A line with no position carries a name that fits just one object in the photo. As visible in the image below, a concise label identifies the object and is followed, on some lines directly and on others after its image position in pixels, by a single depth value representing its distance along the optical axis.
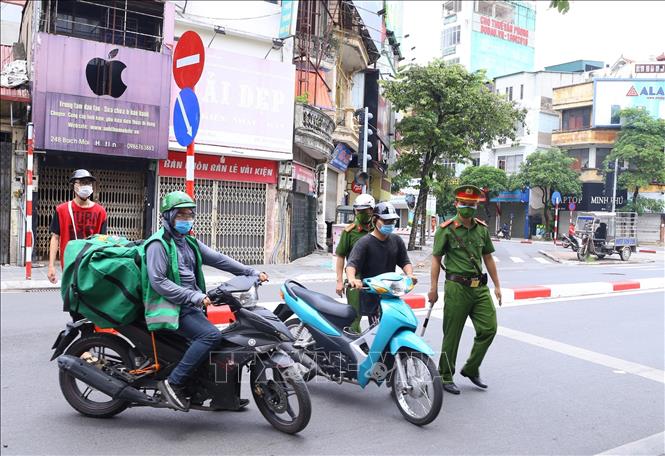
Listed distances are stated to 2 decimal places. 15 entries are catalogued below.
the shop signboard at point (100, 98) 12.87
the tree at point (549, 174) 38.34
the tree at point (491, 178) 41.03
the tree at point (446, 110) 22.55
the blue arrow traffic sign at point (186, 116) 7.06
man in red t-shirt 5.99
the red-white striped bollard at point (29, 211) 11.12
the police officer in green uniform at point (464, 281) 5.12
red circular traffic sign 7.04
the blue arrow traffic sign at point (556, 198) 37.38
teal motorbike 4.36
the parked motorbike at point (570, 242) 24.31
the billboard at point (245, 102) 14.90
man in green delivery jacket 3.84
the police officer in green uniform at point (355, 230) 5.99
